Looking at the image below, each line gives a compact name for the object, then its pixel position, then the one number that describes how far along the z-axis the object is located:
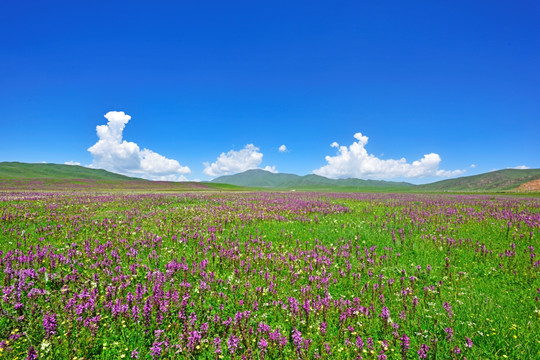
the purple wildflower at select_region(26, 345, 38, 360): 2.99
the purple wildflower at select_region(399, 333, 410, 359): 3.39
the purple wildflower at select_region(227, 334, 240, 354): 3.37
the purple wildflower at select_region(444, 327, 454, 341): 3.72
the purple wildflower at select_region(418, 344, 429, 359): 3.40
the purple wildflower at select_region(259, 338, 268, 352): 3.23
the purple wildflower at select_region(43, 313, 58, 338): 3.44
